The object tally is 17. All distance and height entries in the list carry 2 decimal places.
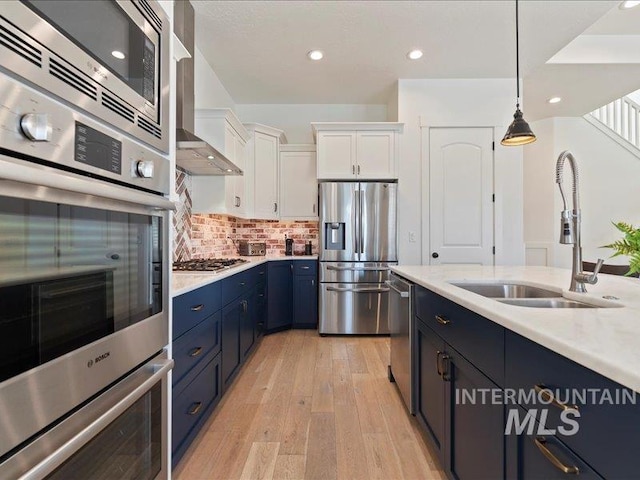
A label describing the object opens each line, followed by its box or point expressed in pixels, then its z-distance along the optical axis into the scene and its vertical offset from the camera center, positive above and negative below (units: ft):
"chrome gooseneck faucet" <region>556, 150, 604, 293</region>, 4.11 +0.05
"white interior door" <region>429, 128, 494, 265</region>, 12.01 +1.66
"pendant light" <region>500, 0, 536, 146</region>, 7.13 +2.42
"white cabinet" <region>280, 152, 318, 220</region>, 13.92 +2.28
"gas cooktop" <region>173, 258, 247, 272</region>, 7.00 -0.65
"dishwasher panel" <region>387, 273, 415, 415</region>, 6.15 -2.09
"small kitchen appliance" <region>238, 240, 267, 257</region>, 13.83 -0.40
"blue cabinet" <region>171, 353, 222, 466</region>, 4.66 -2.79
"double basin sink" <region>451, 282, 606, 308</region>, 4.62 -0.87
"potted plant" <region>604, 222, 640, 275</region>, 3.64 -0.09
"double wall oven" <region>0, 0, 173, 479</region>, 1.94 +0.01
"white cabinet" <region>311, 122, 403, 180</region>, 12.21 +3.42
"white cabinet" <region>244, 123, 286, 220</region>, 12.75 +2.86
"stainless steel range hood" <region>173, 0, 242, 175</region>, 7.15 +3.16
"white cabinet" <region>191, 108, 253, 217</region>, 9.73 +2.34
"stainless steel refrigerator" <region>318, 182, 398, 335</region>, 11.80 -0.41
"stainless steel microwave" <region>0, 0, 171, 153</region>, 1.98 +1.41
